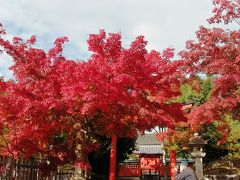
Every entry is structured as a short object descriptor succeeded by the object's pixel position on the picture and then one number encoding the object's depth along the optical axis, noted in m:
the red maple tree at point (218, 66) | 12.16
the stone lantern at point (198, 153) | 16.09
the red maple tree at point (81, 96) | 11.15
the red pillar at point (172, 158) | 24.39
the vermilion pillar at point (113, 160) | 17.69
